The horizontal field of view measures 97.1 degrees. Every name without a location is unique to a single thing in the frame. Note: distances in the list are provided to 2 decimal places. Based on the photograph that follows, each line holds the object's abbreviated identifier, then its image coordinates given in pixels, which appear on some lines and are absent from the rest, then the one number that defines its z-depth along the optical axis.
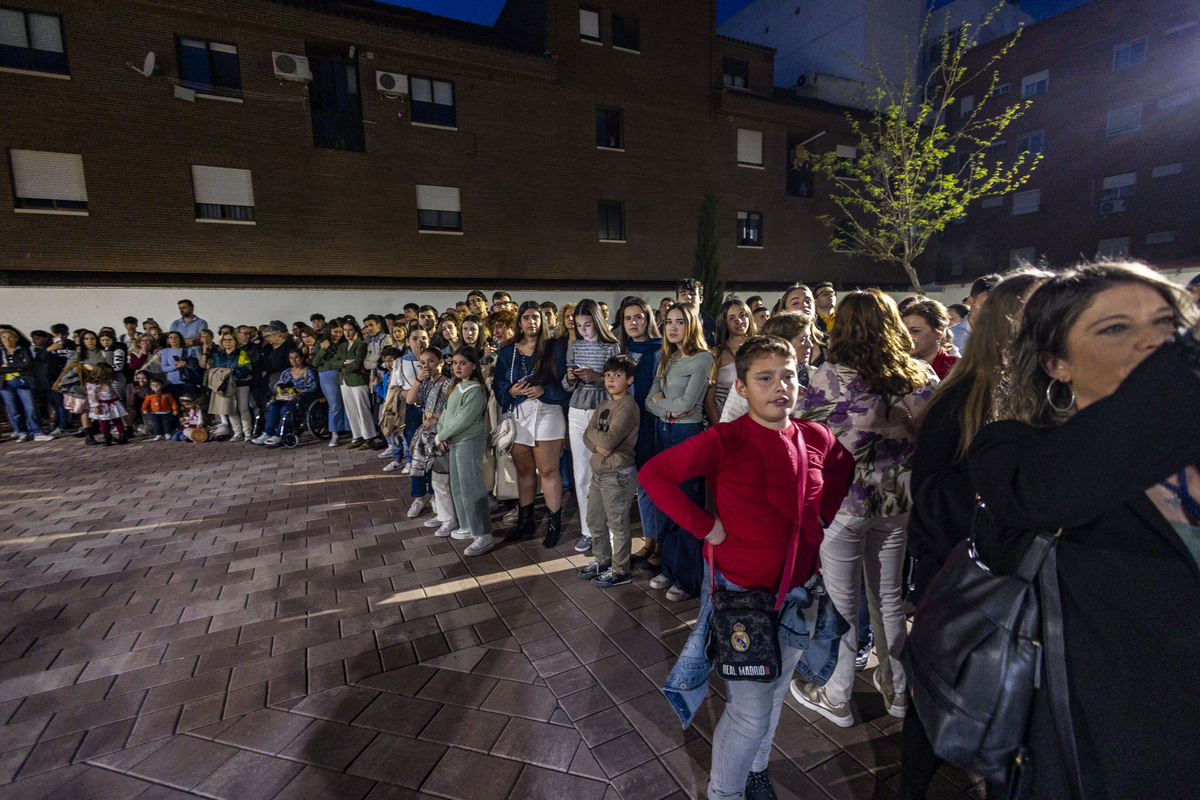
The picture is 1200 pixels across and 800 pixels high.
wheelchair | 9.12
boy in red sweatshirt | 1.92
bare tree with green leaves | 12.48
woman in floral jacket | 2.46
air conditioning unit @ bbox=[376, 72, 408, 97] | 15.34
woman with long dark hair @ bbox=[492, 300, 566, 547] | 4.77
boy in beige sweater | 3.87
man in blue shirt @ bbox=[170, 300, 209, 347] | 11.14
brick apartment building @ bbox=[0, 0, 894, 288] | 12.92
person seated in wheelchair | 9.07
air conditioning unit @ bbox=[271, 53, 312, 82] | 14.39
